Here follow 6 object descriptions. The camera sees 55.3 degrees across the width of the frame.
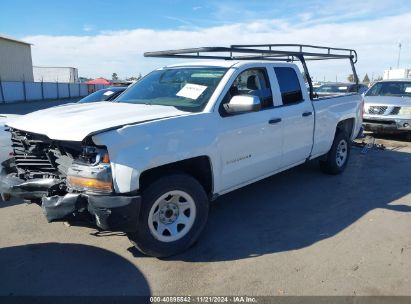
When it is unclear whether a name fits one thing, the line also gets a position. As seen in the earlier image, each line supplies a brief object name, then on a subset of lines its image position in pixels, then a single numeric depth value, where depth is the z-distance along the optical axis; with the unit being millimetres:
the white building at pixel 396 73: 40369
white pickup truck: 3404
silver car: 10133
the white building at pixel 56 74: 58406
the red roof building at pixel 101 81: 53038
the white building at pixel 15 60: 45188
